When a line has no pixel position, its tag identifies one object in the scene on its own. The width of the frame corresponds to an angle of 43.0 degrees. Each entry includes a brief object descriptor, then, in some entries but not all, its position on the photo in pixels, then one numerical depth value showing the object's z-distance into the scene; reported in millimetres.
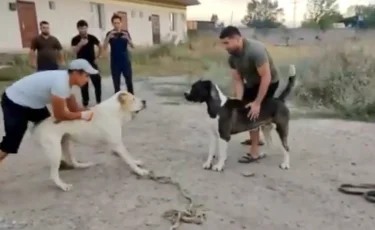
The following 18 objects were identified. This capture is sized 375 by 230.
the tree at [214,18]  48750
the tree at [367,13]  44950
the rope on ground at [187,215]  4105
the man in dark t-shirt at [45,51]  8766
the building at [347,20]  47947
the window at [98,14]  24156
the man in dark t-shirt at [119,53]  8891
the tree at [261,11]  71938
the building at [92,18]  18391
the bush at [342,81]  8750
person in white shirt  4520
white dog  4695
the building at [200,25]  43875
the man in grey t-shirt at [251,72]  5105
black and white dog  5340
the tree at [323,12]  51456
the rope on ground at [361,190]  4547
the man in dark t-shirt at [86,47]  8906
